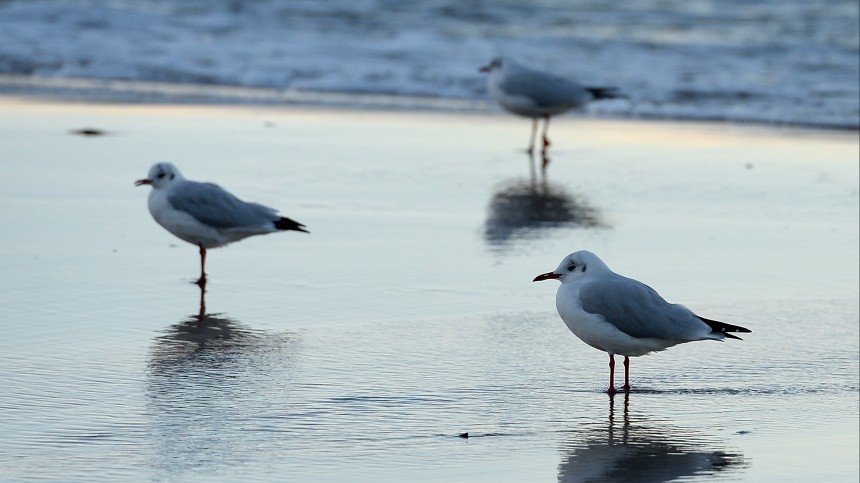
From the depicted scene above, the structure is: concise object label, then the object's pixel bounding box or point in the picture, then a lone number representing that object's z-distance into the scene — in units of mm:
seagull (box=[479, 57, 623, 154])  25672
